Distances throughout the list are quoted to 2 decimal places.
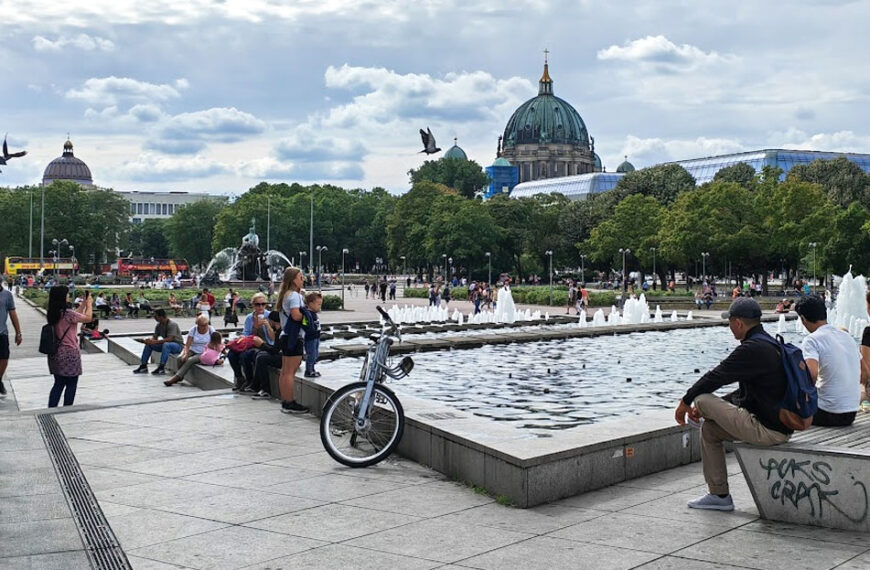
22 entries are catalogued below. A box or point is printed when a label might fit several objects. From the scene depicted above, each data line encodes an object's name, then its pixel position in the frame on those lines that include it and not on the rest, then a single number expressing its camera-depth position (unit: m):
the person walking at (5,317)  14.03
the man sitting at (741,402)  6.63
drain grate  5.96
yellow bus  104.88
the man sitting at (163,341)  18.36
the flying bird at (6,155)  20.58
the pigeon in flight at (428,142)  42.10
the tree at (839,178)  91.25
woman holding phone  12.30
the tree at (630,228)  92.25
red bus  114.69
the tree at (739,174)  106.73
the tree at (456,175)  156.21
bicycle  8.66
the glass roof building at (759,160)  149.12
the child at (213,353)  16.09
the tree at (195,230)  143.38
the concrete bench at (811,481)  6.31
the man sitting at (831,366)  7.76
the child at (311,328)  12.22
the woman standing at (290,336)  11.36
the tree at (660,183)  104.88
